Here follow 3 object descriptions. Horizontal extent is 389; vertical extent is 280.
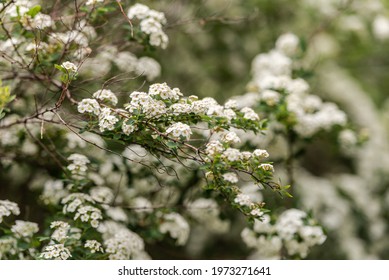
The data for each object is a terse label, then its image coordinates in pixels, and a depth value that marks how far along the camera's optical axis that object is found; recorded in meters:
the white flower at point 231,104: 2.23
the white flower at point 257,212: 1.96
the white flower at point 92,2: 2.17
